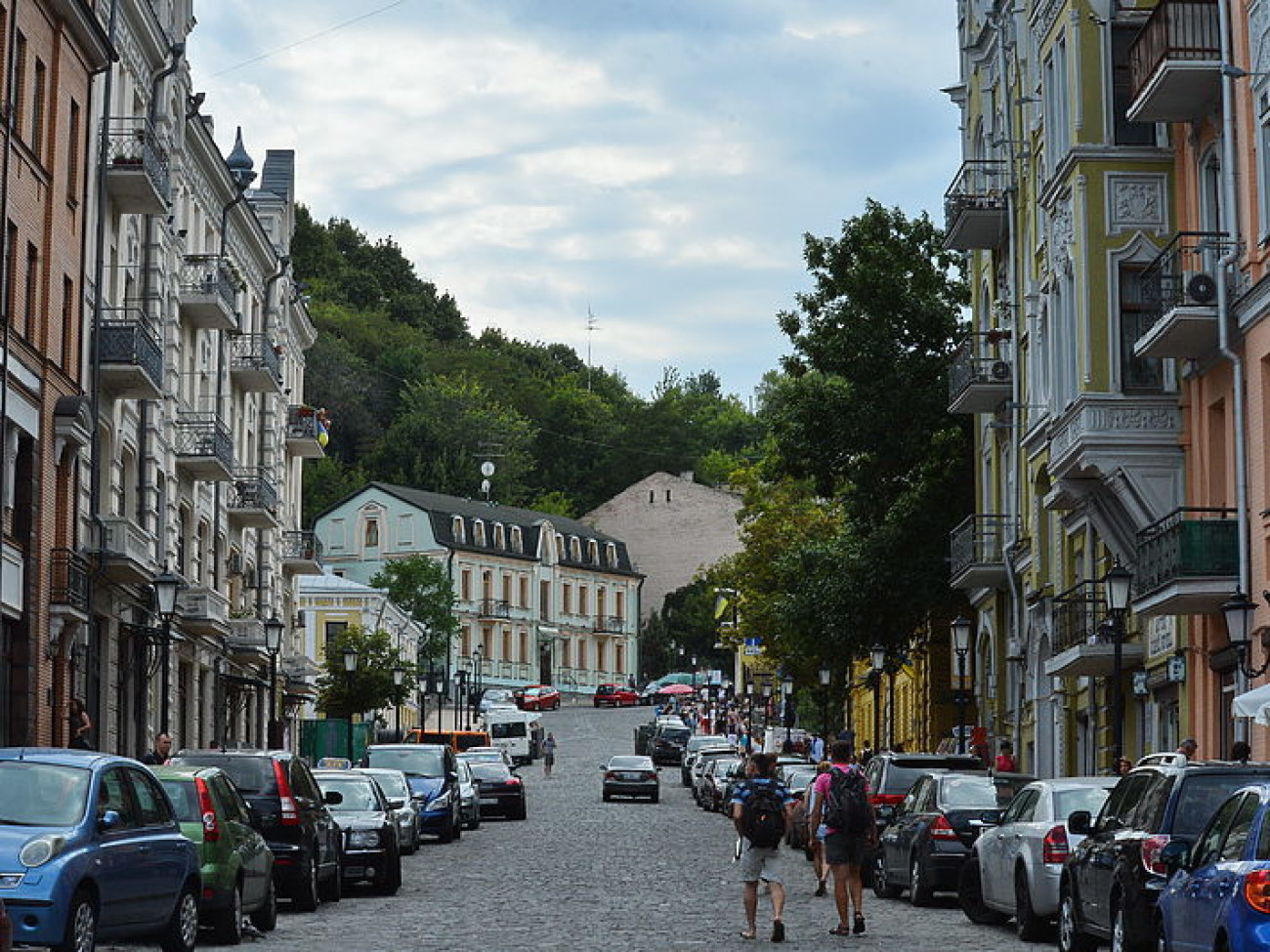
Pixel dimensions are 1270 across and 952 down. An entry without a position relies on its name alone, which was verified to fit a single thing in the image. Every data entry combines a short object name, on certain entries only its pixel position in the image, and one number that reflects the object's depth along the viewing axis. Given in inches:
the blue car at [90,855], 597.6
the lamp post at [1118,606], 1126.4
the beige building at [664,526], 5974.4
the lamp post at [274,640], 1829.5
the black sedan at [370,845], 1058.1
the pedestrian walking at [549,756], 3144.7
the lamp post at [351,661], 2263.2
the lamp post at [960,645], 1695.4
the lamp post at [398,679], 2575.3
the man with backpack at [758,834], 822.5
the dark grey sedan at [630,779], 2447.1
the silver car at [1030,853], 813.9
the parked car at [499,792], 2023.9
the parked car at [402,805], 1380.4
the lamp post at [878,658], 1945.7
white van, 3695.9
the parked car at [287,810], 925.8
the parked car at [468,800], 1800.0
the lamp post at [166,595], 1359.5
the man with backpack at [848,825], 872.9
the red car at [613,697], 5132.9
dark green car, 766.5
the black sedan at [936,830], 1008.9
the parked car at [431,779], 1589.6
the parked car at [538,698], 4827.8
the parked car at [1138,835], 642.8
